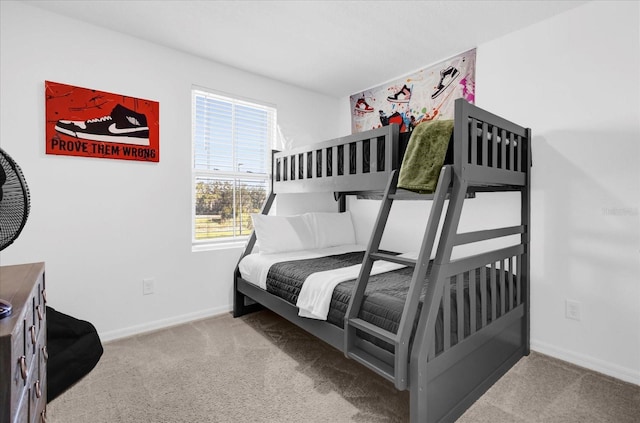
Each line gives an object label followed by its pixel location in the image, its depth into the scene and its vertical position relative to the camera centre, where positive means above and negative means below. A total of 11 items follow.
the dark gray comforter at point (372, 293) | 1.60 -0.48
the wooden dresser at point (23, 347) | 0.71 -0.39
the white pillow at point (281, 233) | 2.87 -0.21
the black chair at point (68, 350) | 1.82 -0.88
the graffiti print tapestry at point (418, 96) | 2.72 +1.12
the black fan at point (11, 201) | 0.91 +0.03
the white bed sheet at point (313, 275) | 1.92 -0.45
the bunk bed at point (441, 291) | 1.47 -0.45
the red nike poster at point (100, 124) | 2.21 +0.65
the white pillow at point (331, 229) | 3.22 -0.18
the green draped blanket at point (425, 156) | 1.65 +0.30
